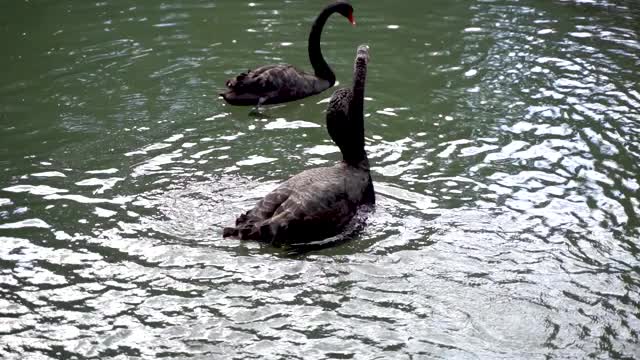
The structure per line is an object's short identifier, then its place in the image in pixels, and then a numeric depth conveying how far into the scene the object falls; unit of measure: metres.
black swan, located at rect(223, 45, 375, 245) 12.37
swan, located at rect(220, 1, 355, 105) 18.87
